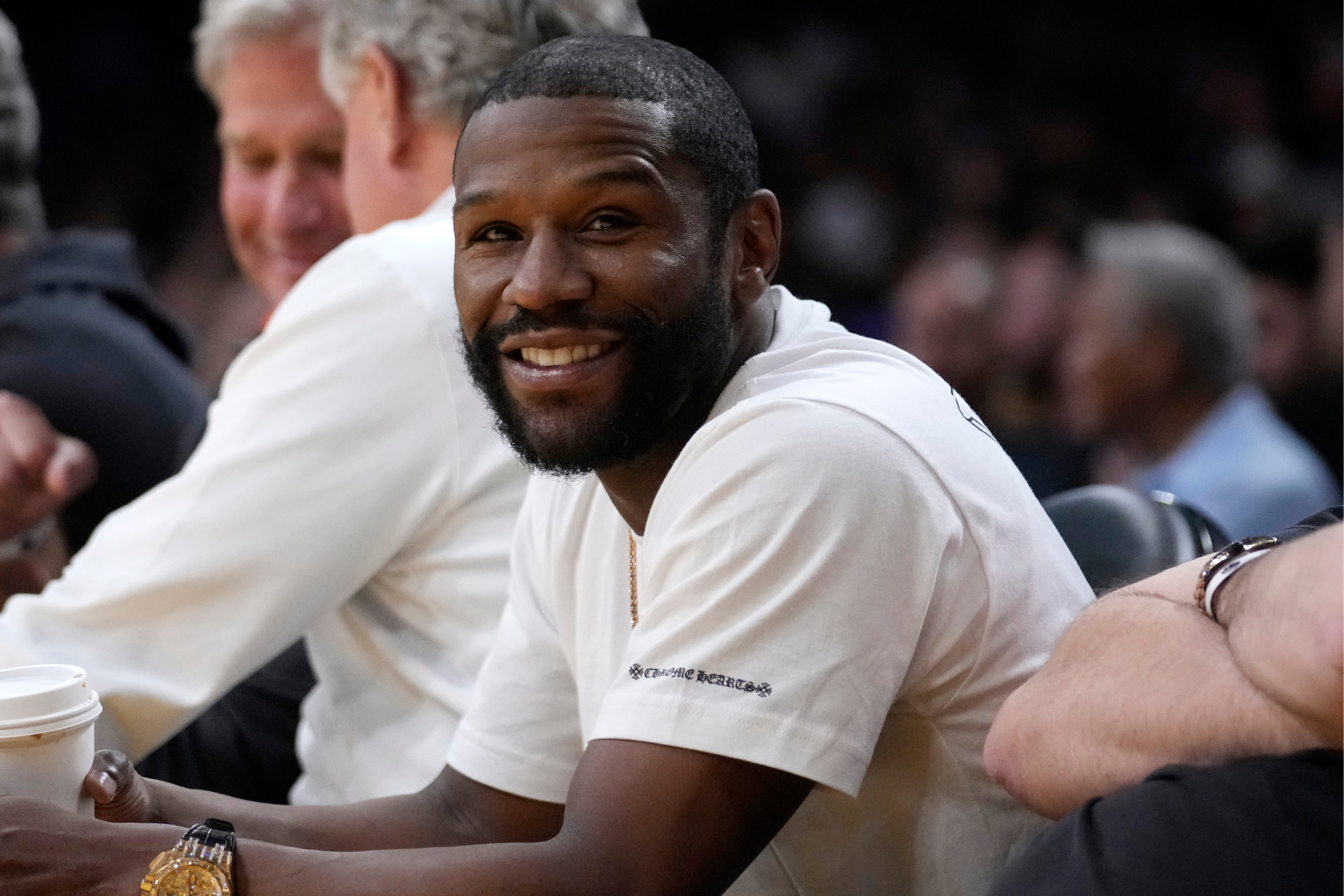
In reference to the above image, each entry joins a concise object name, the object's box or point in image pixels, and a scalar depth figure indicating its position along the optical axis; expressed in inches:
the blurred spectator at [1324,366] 394.0
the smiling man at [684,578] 103.0
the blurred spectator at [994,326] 443.8
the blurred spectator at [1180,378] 332.2
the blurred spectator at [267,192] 187.2
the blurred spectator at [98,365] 208.8
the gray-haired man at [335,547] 153.2
